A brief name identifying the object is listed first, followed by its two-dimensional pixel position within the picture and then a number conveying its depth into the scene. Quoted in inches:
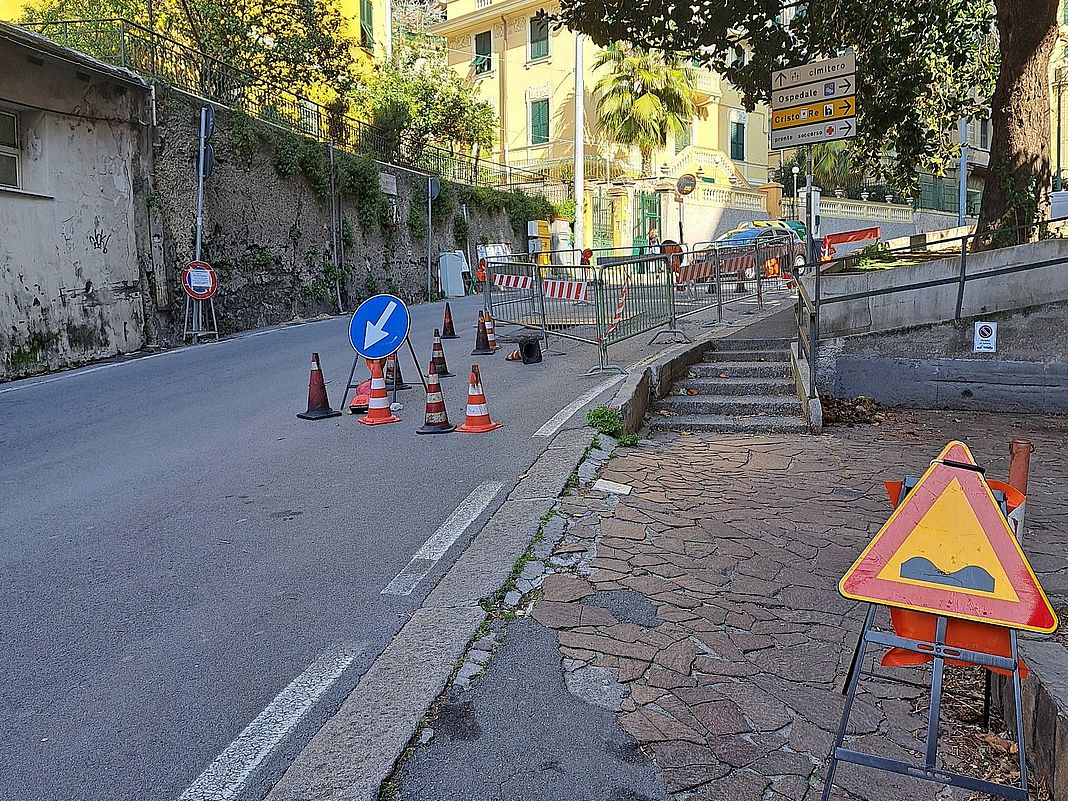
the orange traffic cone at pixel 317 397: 373.7
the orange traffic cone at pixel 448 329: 634.8
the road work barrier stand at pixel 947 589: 105.1
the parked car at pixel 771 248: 709.9
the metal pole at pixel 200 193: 671.1
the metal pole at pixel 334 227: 895.7
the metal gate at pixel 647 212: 1513.3
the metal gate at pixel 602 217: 1517.0
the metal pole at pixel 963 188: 1191.1
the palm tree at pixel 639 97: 1489.9
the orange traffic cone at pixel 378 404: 357.1
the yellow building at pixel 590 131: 1517.0
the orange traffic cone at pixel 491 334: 578.2
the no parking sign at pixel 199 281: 645.9
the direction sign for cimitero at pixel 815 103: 382.3
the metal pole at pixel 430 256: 1092.5
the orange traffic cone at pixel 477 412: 336.8
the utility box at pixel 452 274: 1130.7
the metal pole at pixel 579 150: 1301.1
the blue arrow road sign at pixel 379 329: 365.6
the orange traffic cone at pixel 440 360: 463.2
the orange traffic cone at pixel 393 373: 416.1
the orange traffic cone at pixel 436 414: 337.7
